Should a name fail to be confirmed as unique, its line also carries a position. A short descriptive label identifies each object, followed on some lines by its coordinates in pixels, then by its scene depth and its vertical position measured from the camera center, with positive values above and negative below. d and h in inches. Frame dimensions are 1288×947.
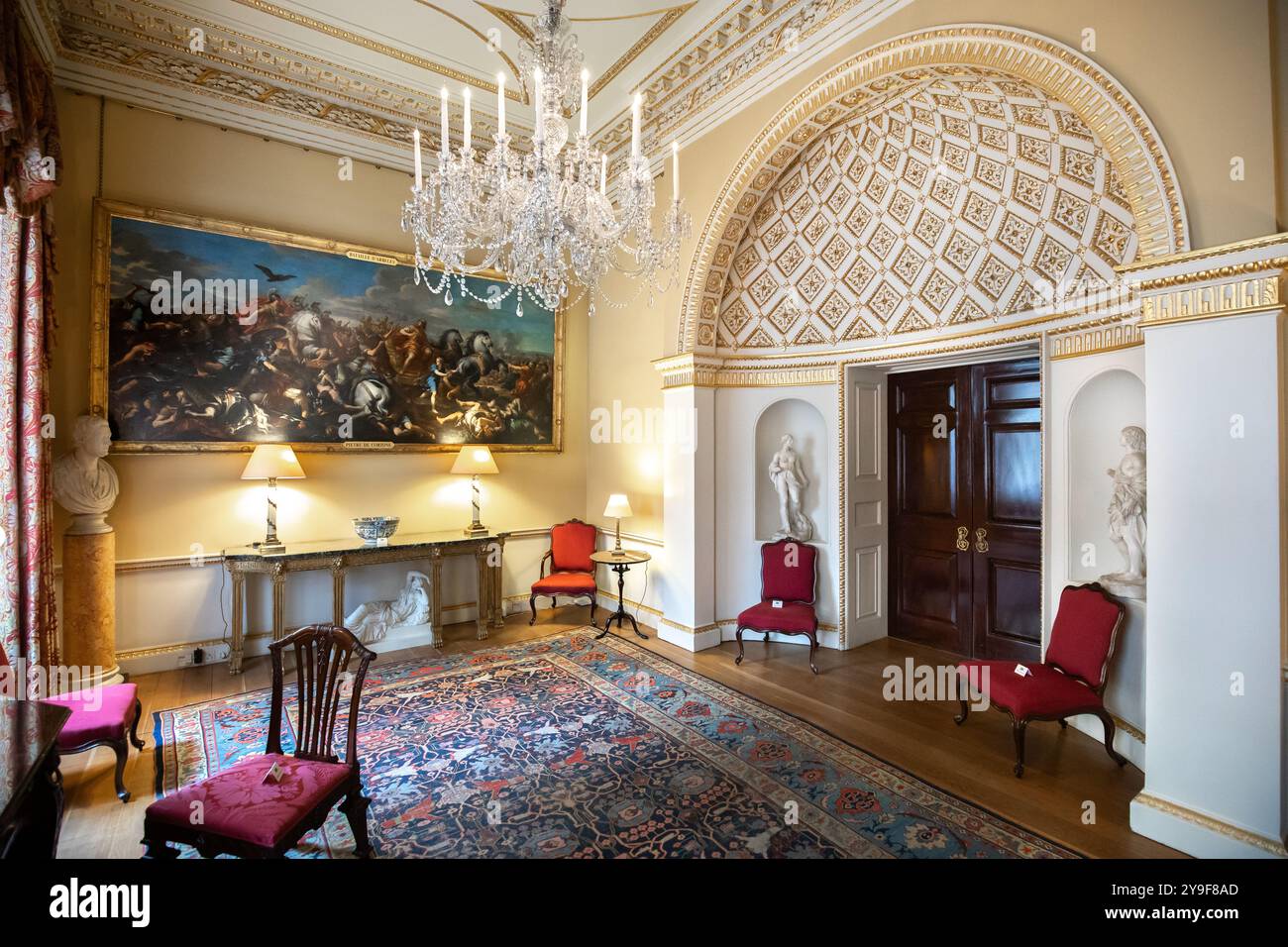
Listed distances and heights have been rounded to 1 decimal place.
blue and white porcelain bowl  227.9 -20.4
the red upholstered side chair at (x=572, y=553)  267.6 -37.2
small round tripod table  246.2 -36.8
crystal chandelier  137.3 +70.7
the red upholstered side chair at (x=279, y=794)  84.5 -50.7
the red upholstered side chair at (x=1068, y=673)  138.5 -53.1
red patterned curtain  142.7 +21.0
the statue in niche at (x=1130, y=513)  143.1 -11.3
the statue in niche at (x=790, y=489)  238.2 -7.0
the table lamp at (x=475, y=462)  251.3 +6.5
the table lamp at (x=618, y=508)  250.2 -14.6
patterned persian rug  113.2 -71.9
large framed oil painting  196.7 +52.6
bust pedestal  173.6 -38.4
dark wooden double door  201.0 -14.6
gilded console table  203.8 -32.0
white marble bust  176.4 +0.4
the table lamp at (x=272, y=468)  204.4 +4.1
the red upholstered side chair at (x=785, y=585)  212.1 -45.8
